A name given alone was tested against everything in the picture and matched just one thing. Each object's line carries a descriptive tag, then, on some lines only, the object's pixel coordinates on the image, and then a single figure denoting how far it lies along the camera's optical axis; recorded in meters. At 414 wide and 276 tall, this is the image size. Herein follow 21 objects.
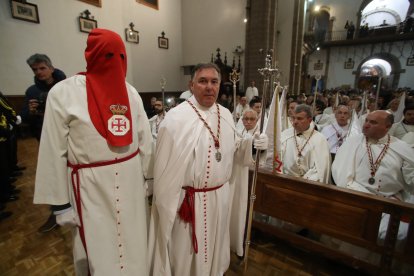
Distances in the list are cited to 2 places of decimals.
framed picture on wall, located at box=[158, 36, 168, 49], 13.23
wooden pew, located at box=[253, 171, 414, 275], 2.10
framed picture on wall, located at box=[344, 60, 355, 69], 23.17
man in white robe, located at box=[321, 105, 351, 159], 4.68
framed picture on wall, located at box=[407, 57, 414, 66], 21.18
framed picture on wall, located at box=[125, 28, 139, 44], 11.23
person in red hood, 1.50
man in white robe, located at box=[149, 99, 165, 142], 4.93
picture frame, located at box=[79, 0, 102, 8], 8.80
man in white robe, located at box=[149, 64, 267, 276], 1.73
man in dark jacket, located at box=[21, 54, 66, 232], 2.56
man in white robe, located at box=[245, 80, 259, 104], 10.09
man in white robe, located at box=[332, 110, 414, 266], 2.66
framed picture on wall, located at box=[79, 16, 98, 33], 8.70
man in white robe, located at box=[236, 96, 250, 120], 7.99
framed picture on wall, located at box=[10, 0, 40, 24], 6.96
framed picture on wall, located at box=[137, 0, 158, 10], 11.92
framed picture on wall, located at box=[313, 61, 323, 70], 24.12
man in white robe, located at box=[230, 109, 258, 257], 2.22
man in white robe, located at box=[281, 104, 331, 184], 3.02
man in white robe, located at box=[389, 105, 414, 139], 4.59
